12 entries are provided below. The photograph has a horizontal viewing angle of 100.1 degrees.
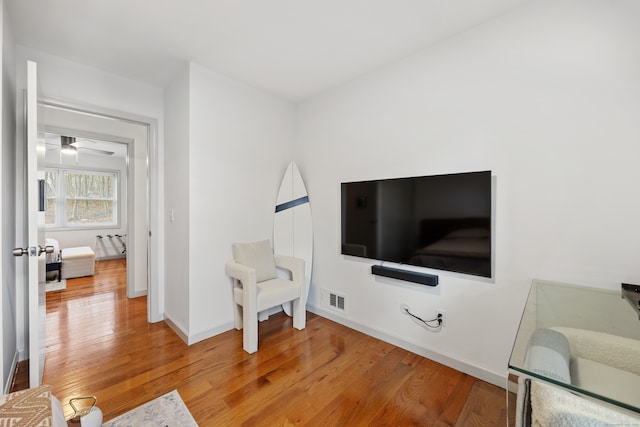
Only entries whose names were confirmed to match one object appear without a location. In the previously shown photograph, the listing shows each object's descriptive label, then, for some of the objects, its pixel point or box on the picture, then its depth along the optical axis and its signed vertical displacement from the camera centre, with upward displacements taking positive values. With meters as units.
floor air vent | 2.76 -0.92
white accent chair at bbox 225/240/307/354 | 2.22 -0.67
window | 5.55 +0.36
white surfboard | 2.96 -0.08
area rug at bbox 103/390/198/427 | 1.47 -1.15
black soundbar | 2.04 -0.50
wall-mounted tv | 1.81 -0.06
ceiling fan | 4.64 +1.30
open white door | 1.46 -0.07
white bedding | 4.25 -0.66
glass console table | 0.69 -0.46
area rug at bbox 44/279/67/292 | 3.83 -1.05
